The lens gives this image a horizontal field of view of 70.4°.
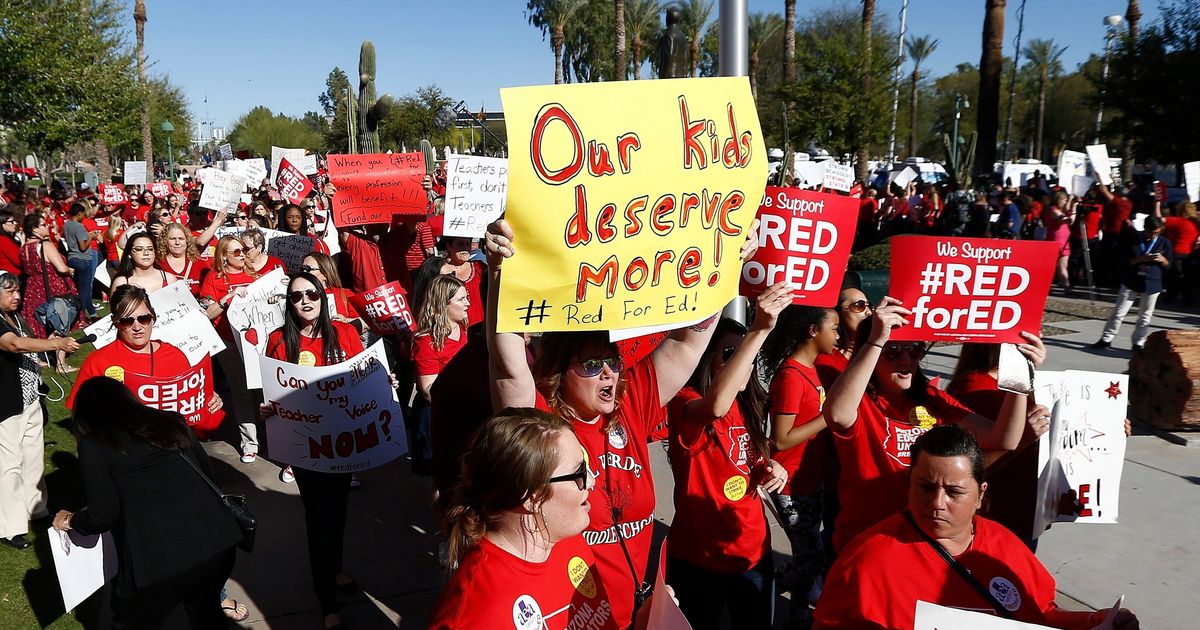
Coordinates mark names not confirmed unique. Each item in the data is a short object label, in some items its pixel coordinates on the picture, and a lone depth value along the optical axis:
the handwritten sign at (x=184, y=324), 6.04
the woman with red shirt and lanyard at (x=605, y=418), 2.76
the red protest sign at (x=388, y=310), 6.76
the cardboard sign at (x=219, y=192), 11.07
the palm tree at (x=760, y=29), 45.97
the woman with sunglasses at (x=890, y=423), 3.39
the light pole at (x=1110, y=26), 28.67
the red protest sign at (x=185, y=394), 5.00
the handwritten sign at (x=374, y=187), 8.25
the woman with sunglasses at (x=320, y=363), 4.46
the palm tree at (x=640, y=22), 45.46
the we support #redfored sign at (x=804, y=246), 3.48
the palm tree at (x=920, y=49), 66.81
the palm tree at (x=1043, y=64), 53.90
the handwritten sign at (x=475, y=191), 7.61
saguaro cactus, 23.23
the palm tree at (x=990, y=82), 18.11
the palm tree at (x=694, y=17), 43.38
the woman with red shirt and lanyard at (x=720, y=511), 3.40
